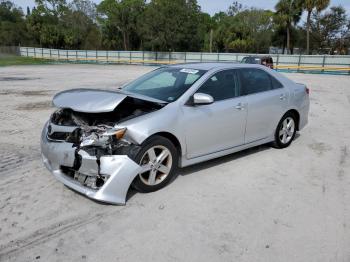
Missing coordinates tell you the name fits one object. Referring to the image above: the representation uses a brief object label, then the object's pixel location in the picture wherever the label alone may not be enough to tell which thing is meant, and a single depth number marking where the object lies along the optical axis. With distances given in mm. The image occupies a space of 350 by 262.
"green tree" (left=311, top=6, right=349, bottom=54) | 48156
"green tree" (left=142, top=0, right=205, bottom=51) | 42188
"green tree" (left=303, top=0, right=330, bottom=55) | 35878
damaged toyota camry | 3629
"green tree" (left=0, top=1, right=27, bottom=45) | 68375
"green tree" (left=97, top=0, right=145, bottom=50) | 53688
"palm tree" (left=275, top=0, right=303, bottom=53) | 38781
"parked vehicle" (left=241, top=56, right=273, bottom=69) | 21312
